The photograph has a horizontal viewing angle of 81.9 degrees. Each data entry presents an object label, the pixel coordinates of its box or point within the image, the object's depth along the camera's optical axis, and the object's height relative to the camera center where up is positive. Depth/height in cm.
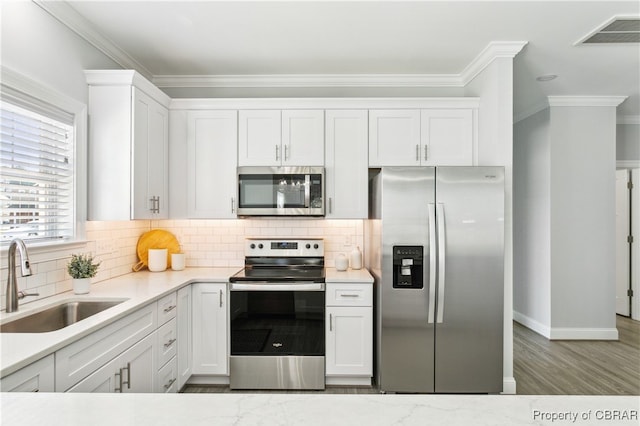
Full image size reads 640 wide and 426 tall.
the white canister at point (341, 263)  326 -43
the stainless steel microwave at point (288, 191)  317 +20
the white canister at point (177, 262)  330 -43
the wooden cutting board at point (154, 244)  329 -27
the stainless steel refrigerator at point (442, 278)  266 -46
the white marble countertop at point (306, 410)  79 -44
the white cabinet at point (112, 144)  262 +50
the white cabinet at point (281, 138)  323 +67
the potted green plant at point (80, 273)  228 -37
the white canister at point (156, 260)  321 -40
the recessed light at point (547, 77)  343 +130
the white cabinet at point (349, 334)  291 -95
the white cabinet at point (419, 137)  320 +67
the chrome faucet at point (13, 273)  173 -29
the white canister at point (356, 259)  334 -40
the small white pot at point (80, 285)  228 -44
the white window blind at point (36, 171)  201 +26
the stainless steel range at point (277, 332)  289 -93
